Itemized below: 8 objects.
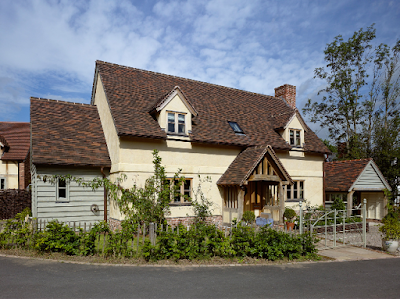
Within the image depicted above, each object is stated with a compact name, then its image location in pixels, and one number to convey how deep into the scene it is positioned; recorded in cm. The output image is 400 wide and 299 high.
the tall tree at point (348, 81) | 3259
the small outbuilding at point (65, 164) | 1578
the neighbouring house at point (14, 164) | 2747
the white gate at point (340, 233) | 1424
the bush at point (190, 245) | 1041
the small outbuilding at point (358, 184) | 2220
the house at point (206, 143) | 1697
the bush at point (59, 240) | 1069
